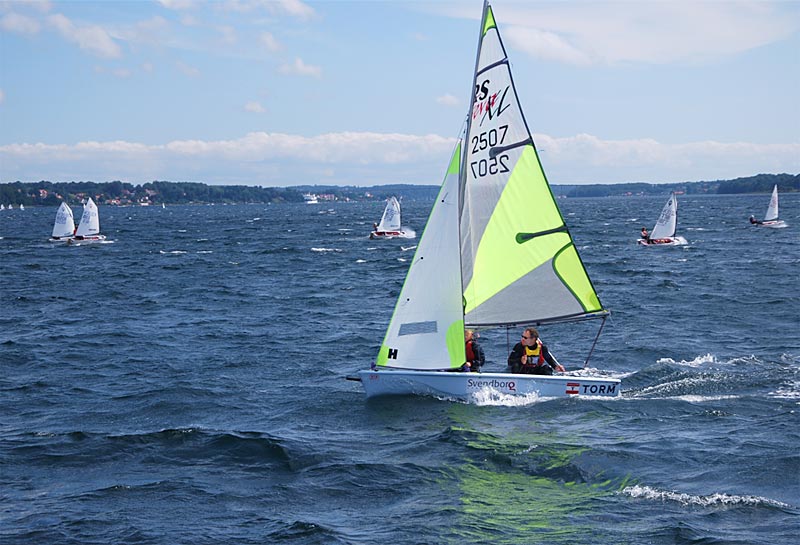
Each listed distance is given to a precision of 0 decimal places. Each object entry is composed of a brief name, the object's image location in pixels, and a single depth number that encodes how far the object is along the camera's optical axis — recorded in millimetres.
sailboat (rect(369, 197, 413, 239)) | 90262
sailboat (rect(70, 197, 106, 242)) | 87000
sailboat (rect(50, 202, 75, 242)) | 88688
